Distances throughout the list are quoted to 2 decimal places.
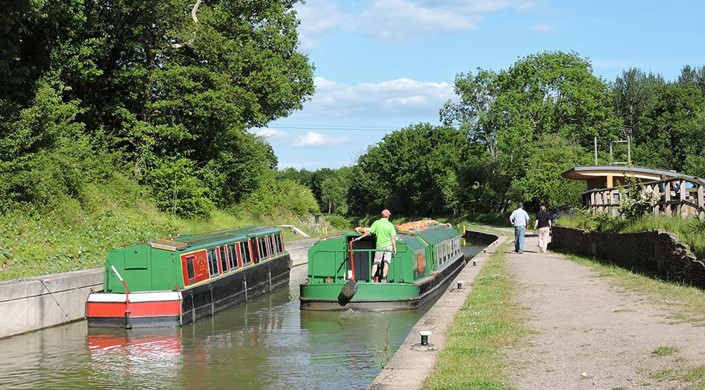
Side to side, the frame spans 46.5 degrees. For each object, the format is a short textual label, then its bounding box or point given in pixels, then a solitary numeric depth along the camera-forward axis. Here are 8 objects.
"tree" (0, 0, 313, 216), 31.47
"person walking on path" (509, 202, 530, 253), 26.98
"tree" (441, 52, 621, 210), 74.81
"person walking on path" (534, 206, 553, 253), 27.45
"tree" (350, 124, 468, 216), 92.44
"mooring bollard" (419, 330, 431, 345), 10.63
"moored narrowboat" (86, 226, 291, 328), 17.09
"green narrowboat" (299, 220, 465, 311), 18.72
